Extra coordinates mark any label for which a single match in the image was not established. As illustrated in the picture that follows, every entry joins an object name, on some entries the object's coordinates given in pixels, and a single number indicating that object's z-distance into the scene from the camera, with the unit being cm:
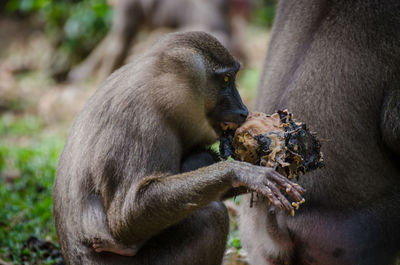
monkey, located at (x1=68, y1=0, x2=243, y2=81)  2105
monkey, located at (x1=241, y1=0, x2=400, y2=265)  627
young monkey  588
